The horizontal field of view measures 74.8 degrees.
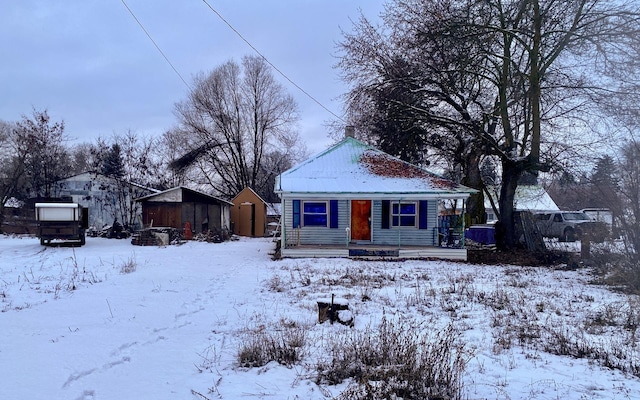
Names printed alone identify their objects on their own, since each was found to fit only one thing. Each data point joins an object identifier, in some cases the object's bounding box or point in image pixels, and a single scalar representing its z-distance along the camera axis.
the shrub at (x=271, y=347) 4.86
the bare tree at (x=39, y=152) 30.22
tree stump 6.57
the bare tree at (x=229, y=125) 39.03
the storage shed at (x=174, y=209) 25.70
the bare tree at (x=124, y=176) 29.00
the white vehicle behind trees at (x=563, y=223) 23.81
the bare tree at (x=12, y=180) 29.87
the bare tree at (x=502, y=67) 14.86
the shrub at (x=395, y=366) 4.02
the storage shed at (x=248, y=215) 32.53
